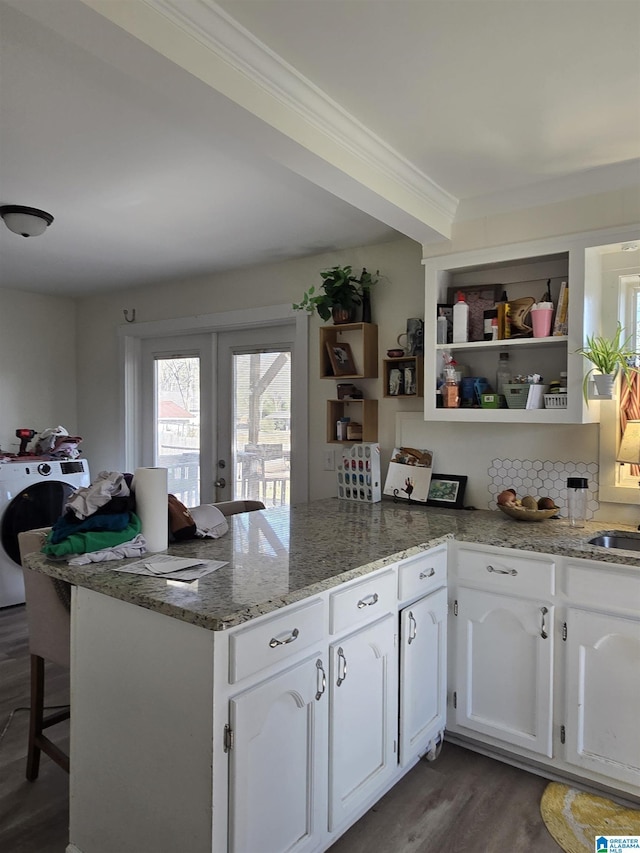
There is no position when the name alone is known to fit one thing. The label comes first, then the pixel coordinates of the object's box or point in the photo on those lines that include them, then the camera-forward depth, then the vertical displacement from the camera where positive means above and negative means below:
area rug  1.86 -1.38
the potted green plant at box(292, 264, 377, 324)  3.21 +0.63
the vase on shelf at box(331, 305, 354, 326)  3.24 +0.51
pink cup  2.52 +0.37
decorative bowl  2.50 -0.46
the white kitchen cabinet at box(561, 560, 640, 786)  1.99 -0.92
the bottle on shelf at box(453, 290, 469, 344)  2.75 +0.41
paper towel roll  1.84 -0.32
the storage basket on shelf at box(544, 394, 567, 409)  2.48 +0.03
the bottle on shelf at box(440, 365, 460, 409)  2.80 +0.08
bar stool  1.99 -0.79
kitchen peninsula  1.39 -0.76
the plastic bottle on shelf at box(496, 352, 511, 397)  2.76 +0.16
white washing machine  3.91 -0.66
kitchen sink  2.31 -0.53
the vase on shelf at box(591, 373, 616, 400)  2.35 +0.10
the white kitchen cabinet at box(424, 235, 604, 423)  2.42 +0.44
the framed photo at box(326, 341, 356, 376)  3.28 +0.26
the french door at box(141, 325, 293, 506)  3.88 -0.05
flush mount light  2.78 +0.90
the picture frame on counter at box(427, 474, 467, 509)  2.91 -0.42
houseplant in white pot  2.36 +0.20
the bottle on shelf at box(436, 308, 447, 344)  2.82 +0.37
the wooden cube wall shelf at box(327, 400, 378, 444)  3.27 -0.04
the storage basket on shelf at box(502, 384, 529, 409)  2.61 +0.06
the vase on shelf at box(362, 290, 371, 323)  3.26 +0.56
